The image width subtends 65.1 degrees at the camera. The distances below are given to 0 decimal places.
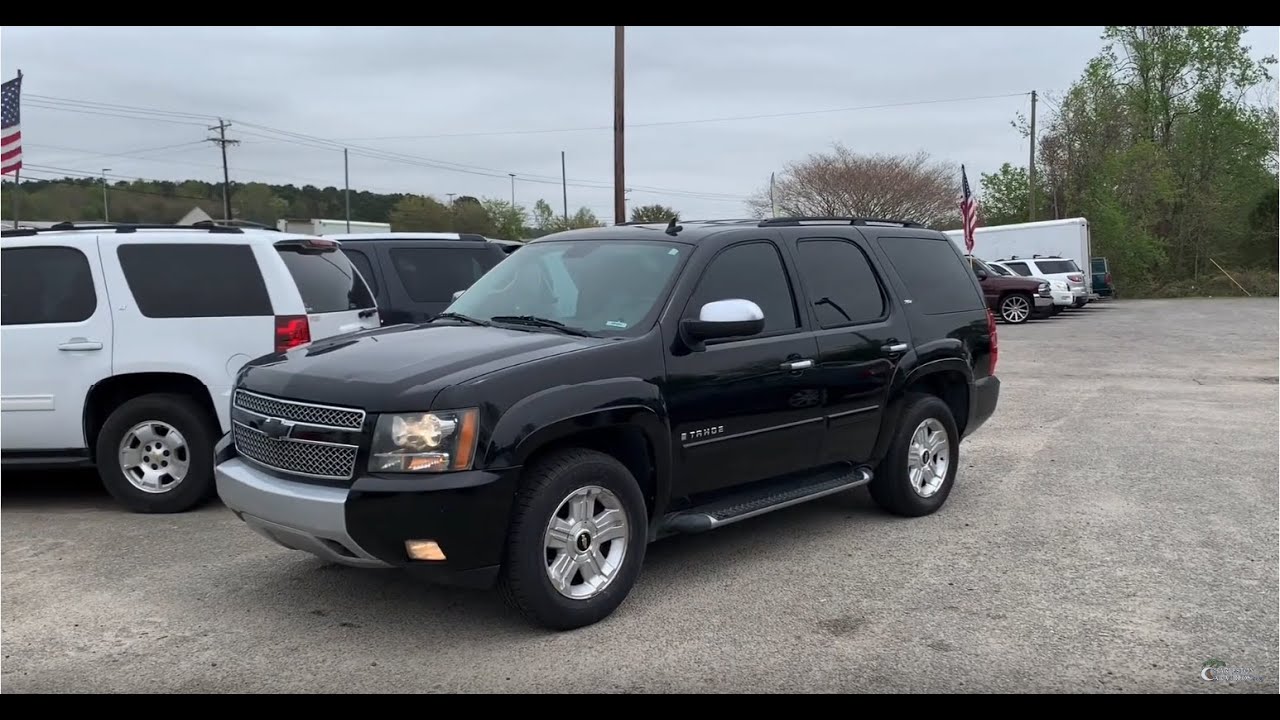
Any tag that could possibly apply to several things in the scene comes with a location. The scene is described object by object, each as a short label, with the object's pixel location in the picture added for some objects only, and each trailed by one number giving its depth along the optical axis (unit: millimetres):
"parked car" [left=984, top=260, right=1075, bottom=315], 27031
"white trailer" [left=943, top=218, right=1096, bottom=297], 30422
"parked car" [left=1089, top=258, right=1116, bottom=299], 34188
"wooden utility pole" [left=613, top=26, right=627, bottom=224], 18609
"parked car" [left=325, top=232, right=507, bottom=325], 9258
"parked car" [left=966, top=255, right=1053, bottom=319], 24766
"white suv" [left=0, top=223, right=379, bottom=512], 6098
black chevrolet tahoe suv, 3932
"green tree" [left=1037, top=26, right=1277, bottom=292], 42188
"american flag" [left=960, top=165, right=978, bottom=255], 23303
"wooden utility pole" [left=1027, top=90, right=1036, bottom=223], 43156
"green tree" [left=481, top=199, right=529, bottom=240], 64062
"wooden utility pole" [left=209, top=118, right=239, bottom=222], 47075
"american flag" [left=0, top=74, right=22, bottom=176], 12697
